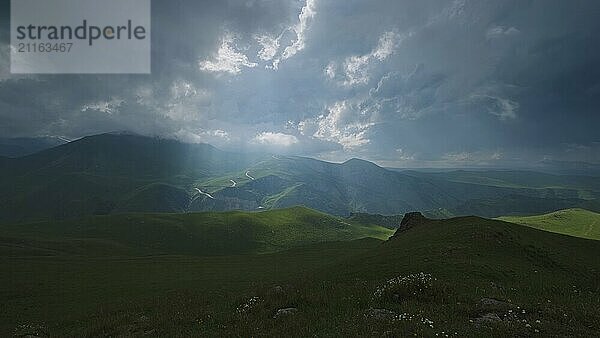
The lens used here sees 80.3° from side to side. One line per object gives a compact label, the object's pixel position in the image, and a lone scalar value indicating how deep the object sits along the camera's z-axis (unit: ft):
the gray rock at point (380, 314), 42.31
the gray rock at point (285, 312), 48.62
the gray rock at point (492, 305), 44.26
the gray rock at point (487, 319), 38.60
